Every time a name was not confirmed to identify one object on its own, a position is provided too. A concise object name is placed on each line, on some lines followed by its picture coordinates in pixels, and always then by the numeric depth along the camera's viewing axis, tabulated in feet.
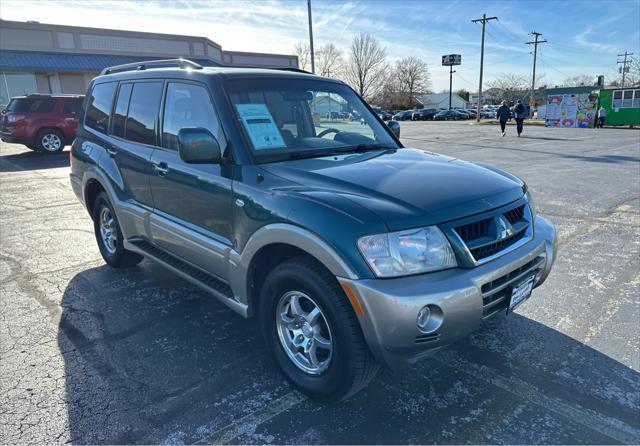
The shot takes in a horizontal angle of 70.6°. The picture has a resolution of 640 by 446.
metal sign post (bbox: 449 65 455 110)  280.27
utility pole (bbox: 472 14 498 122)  140.26
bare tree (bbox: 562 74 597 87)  309.38
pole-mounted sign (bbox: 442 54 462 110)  263.90
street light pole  72.22
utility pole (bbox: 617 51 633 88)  253.44
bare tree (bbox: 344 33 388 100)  252.62
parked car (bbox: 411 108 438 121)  191.01
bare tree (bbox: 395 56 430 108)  303.48
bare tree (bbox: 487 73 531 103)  265.21
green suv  7.43
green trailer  93.56
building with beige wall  100.48
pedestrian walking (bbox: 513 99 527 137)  69.15
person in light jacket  94.79
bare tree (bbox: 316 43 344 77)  211.74
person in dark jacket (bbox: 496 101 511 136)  73.46
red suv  46.55
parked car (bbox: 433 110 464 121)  185.78
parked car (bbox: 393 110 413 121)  193.68
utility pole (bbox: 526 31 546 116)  196.49
